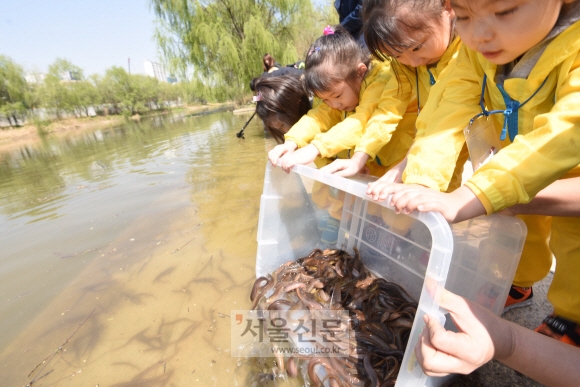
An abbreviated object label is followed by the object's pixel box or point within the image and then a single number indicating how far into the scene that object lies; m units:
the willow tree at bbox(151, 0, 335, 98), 10.15
